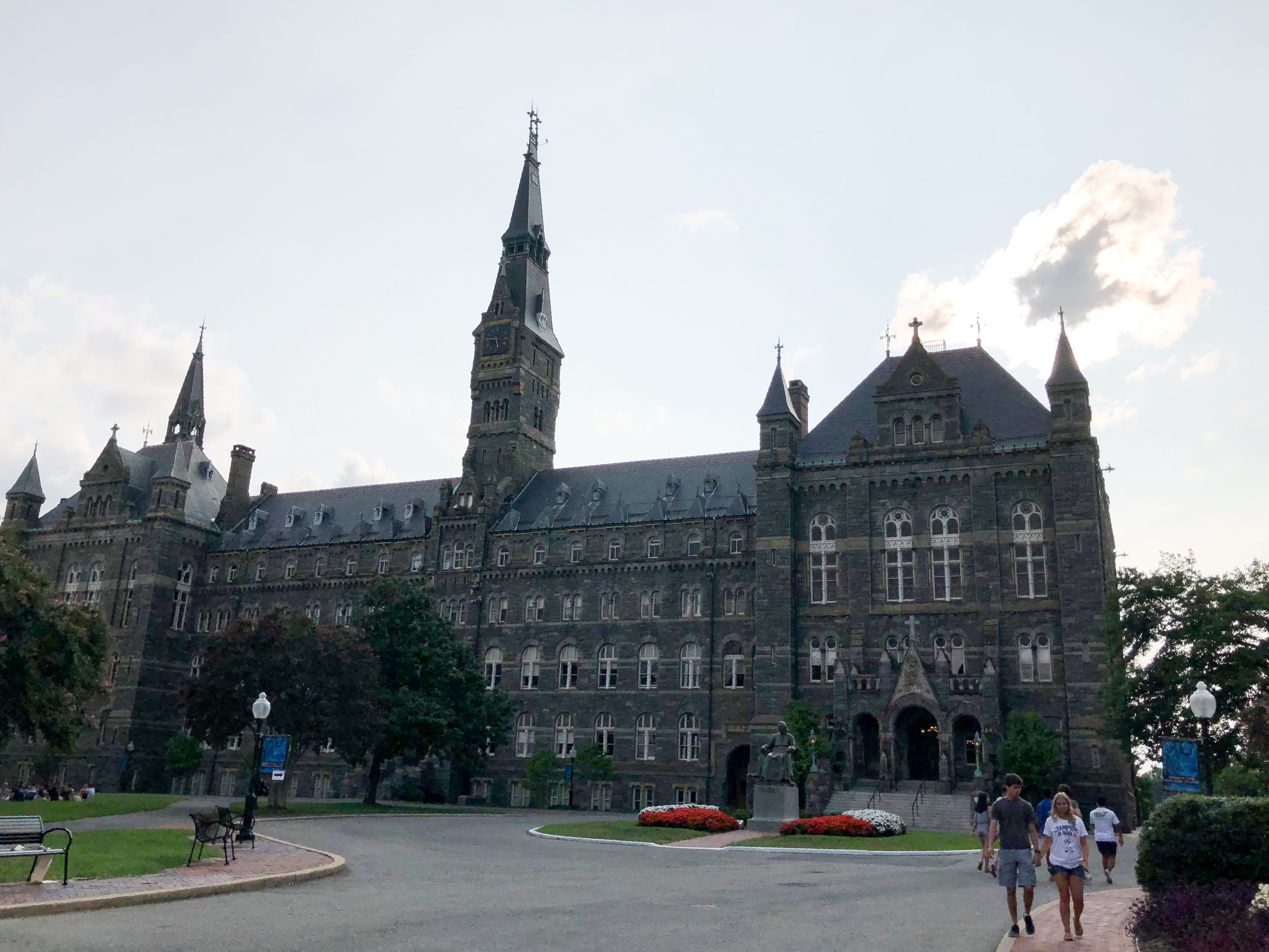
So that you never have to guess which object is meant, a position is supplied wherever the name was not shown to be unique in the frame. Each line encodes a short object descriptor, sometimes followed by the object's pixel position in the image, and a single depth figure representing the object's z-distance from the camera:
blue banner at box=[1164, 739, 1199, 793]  24.97
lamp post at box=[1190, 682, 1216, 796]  23.83
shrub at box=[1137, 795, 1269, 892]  14.79
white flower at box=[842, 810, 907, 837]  37.97
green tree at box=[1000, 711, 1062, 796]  47.19
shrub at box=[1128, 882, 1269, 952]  12.37
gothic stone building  53.19
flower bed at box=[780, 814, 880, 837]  36.62
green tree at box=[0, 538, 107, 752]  37.72
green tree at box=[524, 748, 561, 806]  60.69
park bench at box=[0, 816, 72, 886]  17.50
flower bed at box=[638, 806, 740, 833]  39.34
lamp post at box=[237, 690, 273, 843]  27.92
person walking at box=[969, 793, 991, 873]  26.48
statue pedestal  40.69
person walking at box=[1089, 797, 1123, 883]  24.69
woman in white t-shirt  15.71
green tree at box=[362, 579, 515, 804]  53.25
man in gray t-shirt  16.20
